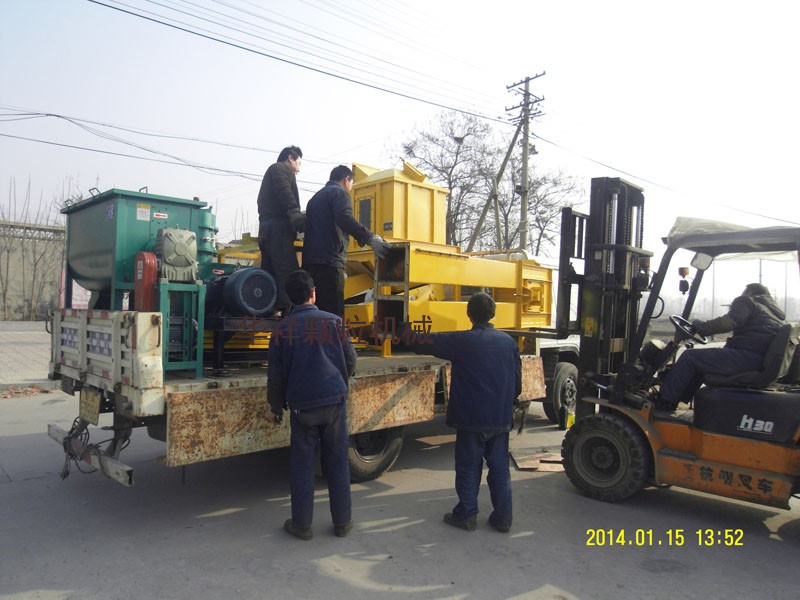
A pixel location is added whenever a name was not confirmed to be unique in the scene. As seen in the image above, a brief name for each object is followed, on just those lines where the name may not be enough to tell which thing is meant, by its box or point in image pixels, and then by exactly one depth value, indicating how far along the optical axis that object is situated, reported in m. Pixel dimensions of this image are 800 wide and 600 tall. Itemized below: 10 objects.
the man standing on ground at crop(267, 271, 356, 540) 4.00
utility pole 23.19
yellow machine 6.13
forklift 4.32
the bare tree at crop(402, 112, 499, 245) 29.11
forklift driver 4.47
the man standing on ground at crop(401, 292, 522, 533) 4.28
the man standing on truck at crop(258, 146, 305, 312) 5.20
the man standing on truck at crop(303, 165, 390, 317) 5.07
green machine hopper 4.42
